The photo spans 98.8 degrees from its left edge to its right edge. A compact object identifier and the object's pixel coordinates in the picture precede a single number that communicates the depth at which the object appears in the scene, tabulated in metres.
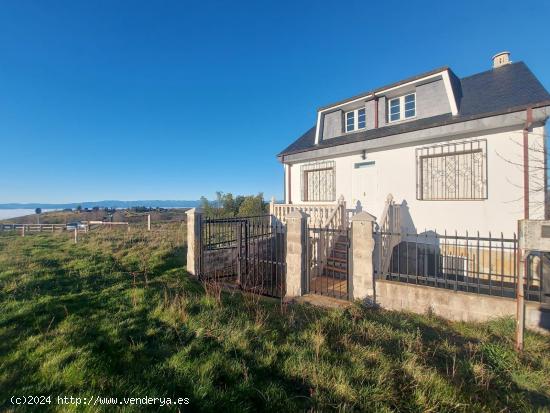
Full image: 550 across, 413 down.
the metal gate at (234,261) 7.12
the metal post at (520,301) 3.61
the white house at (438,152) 6.86
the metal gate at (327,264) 6.19
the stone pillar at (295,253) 5.99
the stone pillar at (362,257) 5.36
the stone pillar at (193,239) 6.96
